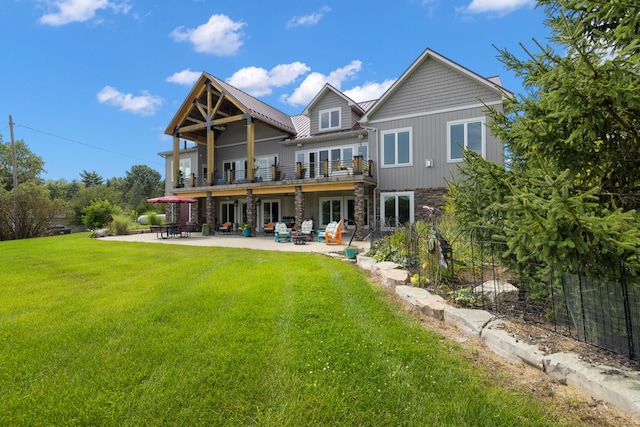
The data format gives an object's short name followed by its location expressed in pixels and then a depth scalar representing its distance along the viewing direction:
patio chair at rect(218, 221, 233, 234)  18.86
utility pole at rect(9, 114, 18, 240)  20.52
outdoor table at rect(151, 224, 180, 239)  16.47
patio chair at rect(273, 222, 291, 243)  14.27
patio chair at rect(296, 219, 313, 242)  14.51
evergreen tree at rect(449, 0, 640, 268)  2.33
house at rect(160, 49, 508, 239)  14.09
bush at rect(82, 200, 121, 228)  24.82
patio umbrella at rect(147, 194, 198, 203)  17.02
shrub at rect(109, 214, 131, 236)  19.30
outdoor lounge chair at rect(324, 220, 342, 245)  12.89
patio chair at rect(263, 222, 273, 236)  17.40
